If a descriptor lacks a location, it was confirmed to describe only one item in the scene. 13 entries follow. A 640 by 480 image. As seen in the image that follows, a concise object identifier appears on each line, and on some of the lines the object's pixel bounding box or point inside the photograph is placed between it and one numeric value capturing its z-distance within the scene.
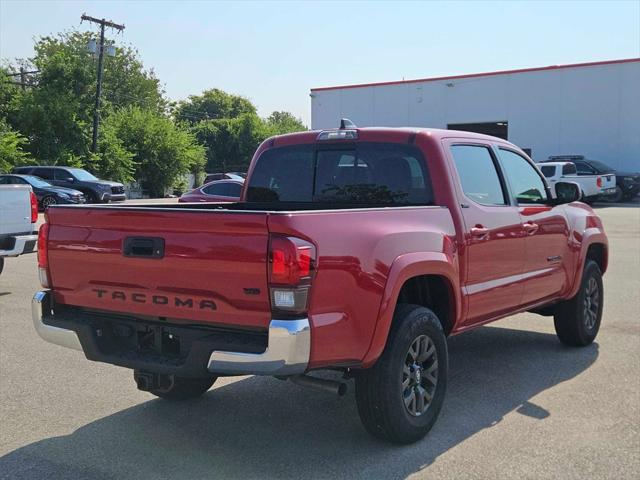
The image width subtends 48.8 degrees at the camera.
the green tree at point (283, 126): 82.66
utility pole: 39.19
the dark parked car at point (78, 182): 28.58
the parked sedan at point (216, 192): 17.64
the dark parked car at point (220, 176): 27.55
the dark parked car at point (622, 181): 29.88
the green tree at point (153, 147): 44.06
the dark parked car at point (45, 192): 24.94
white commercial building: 35.69
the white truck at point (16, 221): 9.29
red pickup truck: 3.54
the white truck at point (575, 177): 27.12
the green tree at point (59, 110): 38.38
